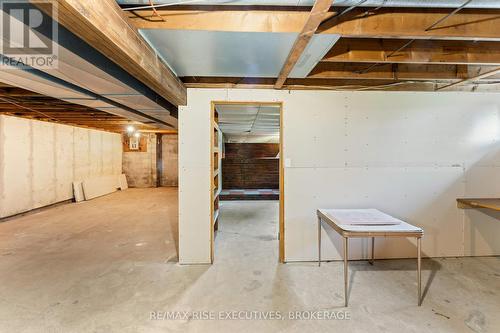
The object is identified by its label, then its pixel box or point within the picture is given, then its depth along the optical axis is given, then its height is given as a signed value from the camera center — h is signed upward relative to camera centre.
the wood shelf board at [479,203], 2.47 -0.48
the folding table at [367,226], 1.93 -0.59
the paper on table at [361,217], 2.15 -0.58
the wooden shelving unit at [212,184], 2.75 -0.30
